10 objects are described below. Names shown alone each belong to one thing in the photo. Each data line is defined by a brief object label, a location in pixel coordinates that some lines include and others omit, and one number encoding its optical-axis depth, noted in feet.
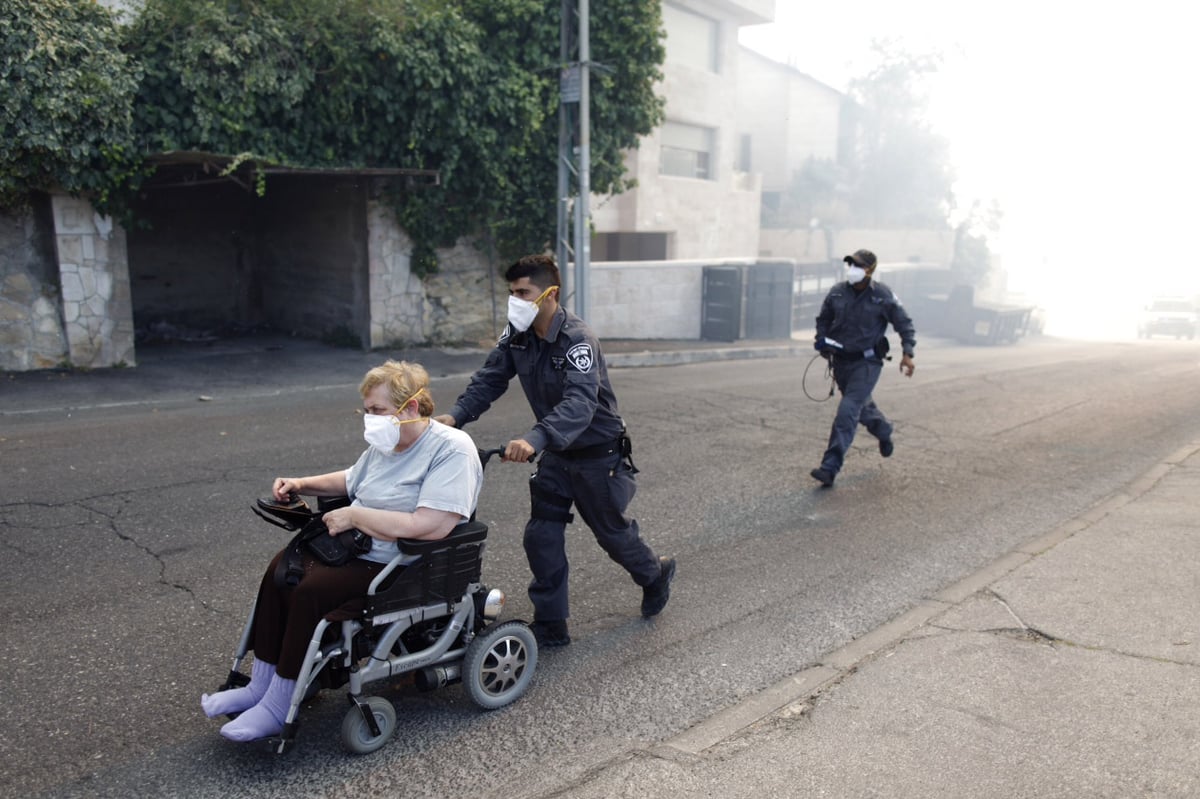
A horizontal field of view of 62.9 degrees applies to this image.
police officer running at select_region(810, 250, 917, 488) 26.43
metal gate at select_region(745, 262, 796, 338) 69.21
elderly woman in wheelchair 11.65
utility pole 49.47
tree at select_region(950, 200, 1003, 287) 127.44
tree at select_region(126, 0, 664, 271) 40.04
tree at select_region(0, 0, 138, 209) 35.37
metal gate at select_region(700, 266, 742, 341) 66.69
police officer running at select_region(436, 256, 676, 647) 14.62
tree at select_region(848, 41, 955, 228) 135.54
